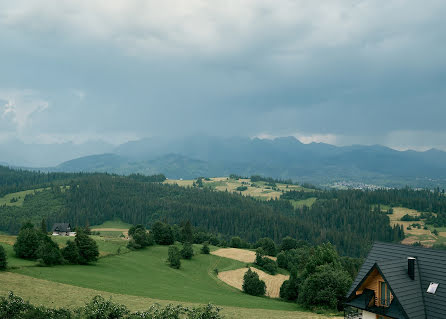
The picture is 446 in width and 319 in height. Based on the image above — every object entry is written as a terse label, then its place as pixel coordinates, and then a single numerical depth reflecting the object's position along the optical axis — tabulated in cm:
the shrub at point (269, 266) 11384
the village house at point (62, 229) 14875
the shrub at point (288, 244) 15850
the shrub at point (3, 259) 5443
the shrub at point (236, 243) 15788
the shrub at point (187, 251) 10806
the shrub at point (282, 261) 12394
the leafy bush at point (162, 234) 12162
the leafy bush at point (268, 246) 14388
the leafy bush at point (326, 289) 5522
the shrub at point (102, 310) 2753
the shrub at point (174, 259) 9369
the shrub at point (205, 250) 12369
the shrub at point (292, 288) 7869
